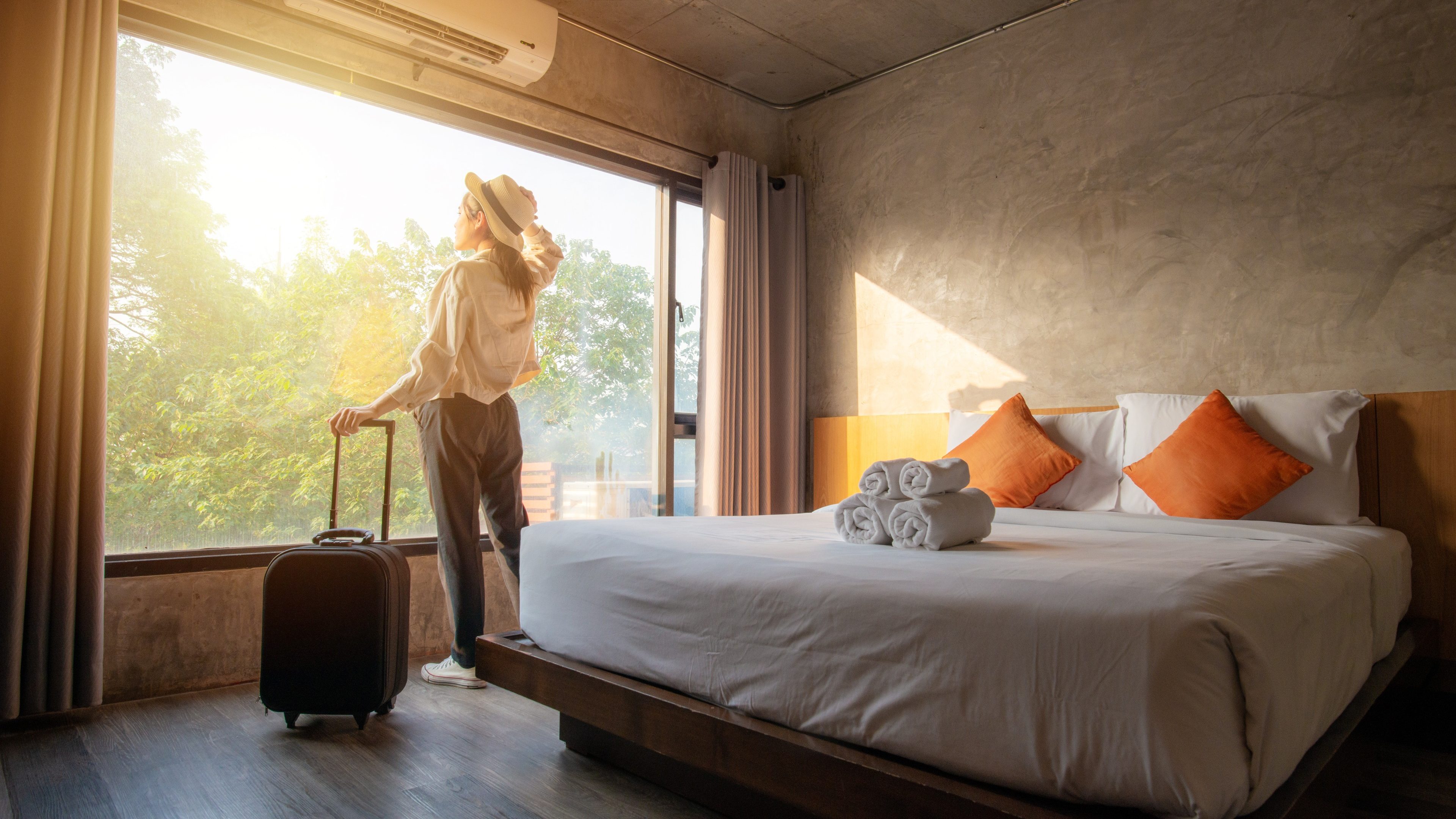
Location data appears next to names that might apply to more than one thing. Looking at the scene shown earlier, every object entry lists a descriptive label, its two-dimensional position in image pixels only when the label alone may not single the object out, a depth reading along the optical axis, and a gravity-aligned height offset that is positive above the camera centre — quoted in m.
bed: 1.23 -0.39
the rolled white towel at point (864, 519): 2.05 -0.18
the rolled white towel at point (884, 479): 2.09 -0.08
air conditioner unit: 3.15 +1.63
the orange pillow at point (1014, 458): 3.19 -0.04
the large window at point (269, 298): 2.86 +0.56
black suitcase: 2.44 -0.53
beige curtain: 2.44 +0.30
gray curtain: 4.37 +0.54
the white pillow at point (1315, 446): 2.70 +0.00
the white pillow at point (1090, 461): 3.17 -0.06
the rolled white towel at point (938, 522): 1.91 -0.17
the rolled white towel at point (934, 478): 2.00 -0.07
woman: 2.88 +0.17
